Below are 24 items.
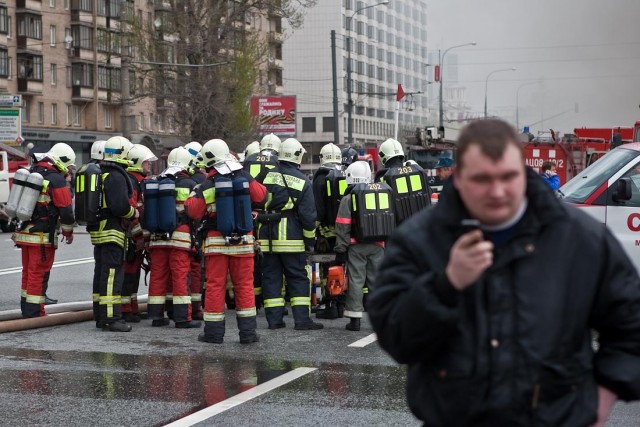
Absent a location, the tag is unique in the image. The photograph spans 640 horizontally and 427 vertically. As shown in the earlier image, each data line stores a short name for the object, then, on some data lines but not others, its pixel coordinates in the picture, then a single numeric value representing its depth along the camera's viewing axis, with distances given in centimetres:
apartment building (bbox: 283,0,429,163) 10138
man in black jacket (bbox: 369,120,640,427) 280
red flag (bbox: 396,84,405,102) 3303
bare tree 4150
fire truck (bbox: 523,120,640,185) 2867
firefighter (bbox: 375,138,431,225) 1152
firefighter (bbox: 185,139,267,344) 1000
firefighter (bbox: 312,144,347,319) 1218
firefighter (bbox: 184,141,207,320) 1191
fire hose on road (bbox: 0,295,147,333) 1094
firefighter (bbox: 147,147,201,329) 1128
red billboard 5147
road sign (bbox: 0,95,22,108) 3716
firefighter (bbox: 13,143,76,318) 1133
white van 1030
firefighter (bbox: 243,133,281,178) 1121
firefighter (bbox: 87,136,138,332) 1088
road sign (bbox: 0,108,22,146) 3700
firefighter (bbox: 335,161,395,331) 1102
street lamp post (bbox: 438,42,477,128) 5920
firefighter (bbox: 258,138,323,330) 1120
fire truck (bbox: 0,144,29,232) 2961
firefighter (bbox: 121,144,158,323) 1162
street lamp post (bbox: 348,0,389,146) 4856
